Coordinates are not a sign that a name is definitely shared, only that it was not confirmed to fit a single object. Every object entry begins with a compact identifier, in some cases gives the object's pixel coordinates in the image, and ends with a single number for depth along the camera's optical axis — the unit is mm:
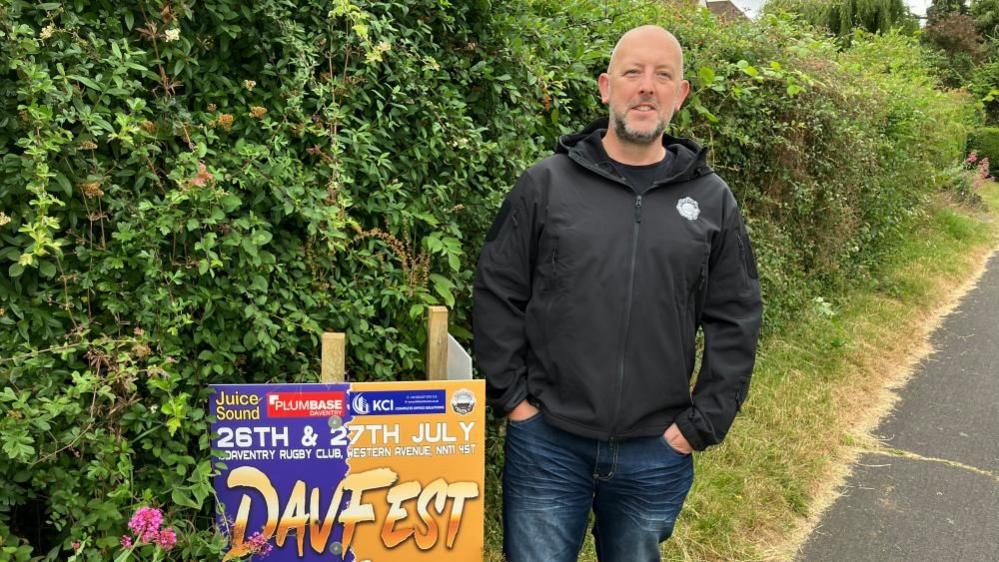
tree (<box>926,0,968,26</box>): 31594
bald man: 2393
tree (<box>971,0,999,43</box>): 32344
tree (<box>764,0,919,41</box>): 23531
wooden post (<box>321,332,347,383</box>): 2312
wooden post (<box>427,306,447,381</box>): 2531
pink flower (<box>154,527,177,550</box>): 2090
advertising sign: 2223
